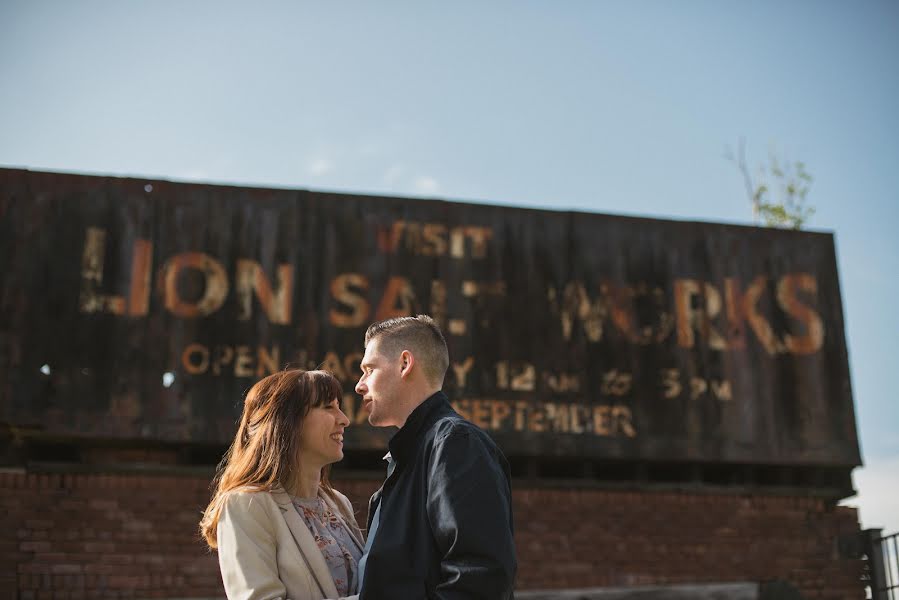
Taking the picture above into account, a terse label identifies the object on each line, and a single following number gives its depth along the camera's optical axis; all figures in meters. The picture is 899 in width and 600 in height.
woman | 3.09
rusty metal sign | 11.01
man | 2.79
